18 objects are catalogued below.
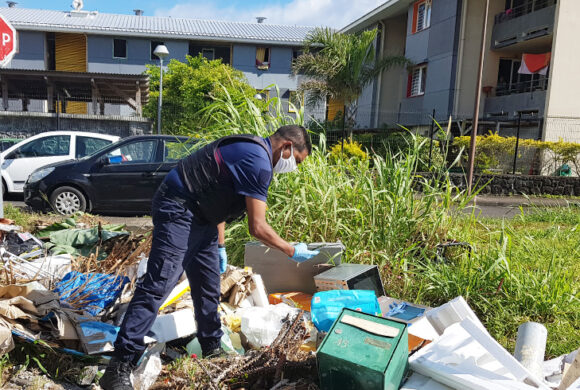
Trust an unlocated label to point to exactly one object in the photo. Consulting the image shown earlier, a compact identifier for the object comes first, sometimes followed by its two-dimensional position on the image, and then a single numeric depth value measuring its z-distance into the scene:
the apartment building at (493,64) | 16.02
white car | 10.04
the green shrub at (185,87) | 20.73
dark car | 8.34
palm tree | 18.11
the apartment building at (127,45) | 30.55
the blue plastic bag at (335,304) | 3.53
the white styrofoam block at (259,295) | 4.04
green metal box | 2.45
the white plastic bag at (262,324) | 3.38
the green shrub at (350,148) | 13.25
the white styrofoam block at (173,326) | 3.26
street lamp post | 15.20
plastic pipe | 2.94
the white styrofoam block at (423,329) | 3.29
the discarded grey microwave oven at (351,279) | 3.89
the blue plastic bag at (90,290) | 3.55
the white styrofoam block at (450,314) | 3.33
